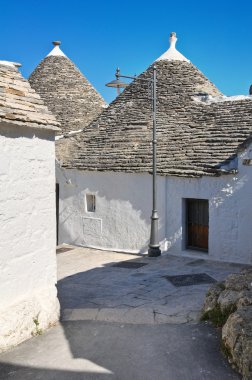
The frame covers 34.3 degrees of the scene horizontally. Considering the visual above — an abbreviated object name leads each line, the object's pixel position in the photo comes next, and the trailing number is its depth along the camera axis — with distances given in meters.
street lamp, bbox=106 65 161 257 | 11.40
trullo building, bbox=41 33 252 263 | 11.04
